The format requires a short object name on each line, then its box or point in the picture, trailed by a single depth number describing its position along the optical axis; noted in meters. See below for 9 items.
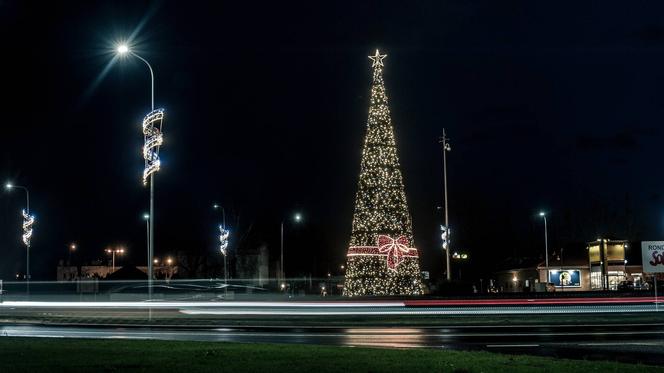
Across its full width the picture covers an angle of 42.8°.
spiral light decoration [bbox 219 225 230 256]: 63.31
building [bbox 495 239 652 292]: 73.19
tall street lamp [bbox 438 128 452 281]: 52.28
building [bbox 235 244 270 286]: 85.12
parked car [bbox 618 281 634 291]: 62.03
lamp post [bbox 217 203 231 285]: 63.33
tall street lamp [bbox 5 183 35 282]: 59.54
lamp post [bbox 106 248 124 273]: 102.68
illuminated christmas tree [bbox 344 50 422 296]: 48.34
